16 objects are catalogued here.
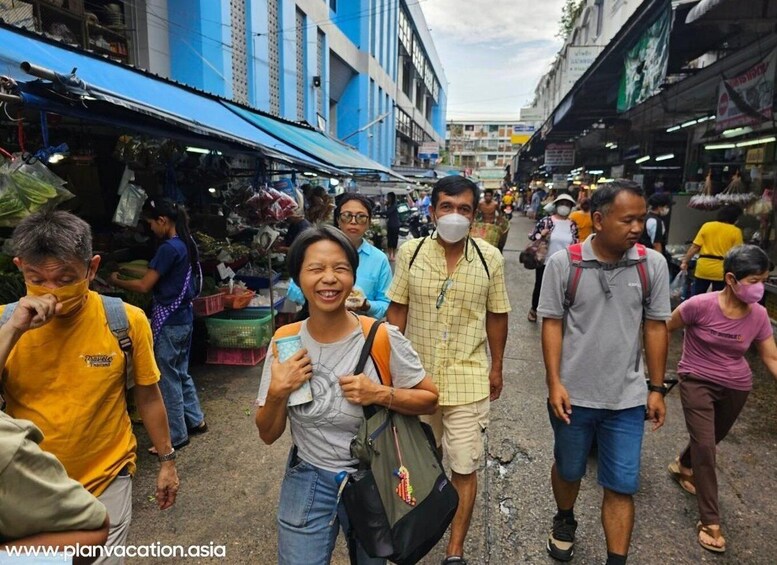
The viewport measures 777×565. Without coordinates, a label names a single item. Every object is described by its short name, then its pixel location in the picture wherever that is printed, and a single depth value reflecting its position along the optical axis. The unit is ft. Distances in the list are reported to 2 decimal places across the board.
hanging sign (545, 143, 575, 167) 61.77
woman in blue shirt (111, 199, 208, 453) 12.16
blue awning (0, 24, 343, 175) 10.18
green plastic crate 17.34
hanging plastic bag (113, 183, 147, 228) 13.56
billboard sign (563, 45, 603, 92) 44.32
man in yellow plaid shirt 8.32
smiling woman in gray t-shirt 5.59
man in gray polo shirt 7.77
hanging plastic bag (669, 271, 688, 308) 24.48
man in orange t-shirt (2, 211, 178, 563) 5.43
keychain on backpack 5.41
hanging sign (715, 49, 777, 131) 17.21
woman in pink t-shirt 9.25
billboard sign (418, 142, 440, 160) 142.41
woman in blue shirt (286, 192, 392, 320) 10.98
